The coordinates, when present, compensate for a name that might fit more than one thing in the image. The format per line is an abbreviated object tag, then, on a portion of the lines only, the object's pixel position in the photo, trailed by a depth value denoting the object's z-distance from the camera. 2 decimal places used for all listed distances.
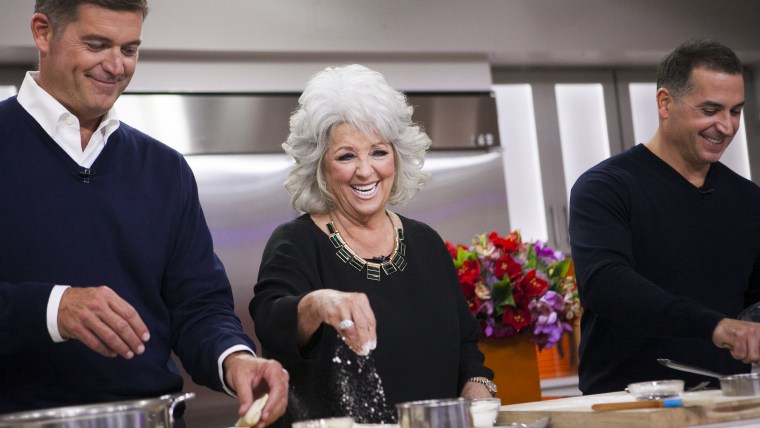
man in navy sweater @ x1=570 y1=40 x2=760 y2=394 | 2.23
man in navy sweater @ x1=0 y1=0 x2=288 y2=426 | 1.69
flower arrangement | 2.35
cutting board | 1.49
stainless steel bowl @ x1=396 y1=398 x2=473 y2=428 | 1.31
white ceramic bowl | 1.45
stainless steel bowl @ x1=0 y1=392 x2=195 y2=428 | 1.15
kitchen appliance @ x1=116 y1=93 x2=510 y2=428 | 3.83
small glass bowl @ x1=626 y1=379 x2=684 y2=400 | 1.69
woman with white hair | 1.85
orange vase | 2.33
